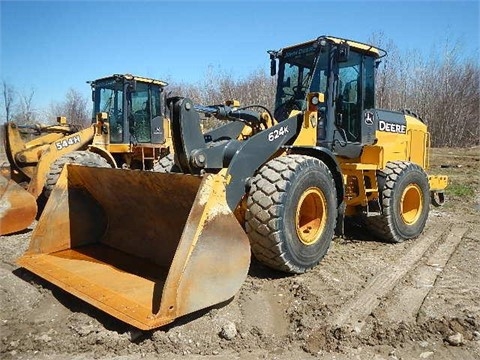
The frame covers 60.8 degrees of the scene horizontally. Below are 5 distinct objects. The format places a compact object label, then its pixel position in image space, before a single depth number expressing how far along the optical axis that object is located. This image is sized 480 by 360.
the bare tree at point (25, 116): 37.00
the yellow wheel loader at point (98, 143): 5.97
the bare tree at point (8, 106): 37.28
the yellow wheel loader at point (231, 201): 3.01
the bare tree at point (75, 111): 36.38
